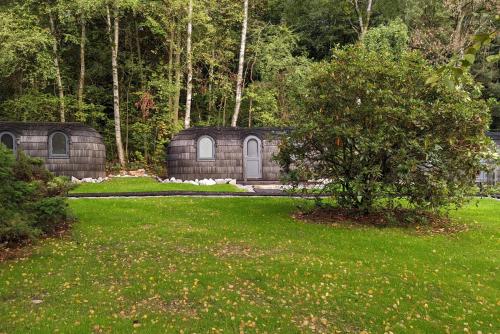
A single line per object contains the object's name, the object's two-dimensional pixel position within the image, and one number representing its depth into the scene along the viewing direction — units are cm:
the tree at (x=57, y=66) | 2244
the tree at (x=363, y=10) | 2500
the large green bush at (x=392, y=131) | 953
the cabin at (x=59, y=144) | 1792
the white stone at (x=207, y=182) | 1759
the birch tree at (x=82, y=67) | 2283
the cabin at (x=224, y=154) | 1898
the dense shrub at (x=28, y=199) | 719
